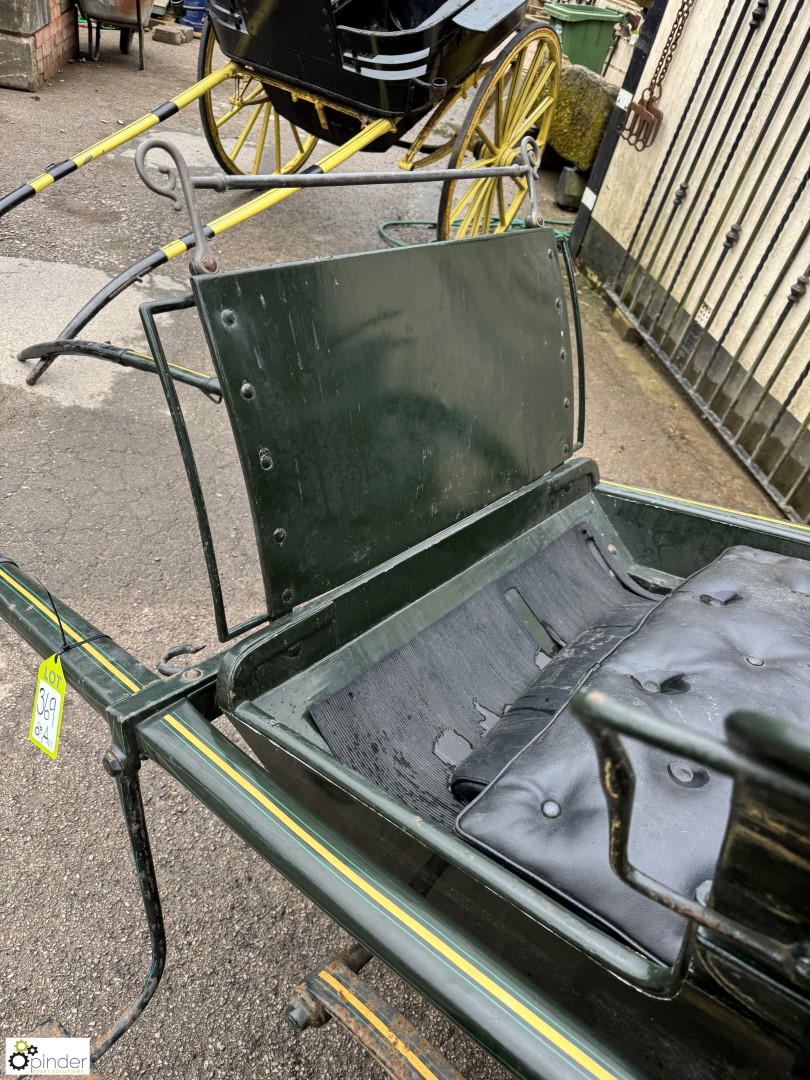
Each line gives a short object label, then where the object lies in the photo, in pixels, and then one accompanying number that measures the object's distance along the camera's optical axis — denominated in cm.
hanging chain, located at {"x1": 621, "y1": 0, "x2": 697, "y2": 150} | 423
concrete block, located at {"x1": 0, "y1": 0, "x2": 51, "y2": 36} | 554
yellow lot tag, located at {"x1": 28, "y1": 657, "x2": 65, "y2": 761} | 130
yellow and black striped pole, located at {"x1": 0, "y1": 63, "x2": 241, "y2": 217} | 289
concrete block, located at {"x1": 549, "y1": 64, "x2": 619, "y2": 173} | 578
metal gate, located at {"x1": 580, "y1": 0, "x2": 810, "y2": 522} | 346
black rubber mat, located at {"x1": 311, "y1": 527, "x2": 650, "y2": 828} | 143
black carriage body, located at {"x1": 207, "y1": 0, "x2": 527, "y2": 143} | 335
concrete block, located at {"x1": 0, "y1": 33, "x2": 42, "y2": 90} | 582
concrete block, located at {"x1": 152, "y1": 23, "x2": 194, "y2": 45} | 830
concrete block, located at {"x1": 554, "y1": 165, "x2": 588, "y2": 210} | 620
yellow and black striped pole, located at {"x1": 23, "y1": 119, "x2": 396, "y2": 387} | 254
